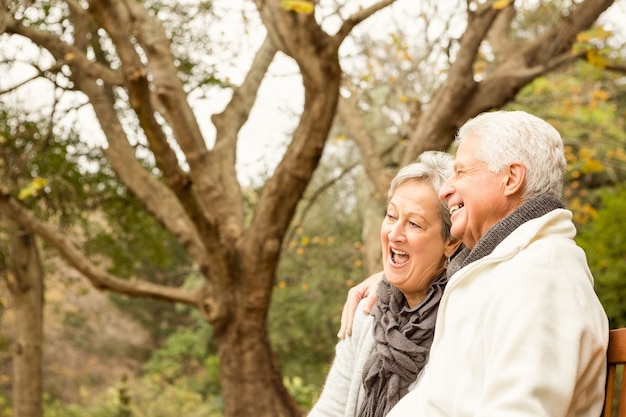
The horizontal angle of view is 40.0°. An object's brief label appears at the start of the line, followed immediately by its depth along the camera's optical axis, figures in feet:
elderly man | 5.72
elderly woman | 8.16
